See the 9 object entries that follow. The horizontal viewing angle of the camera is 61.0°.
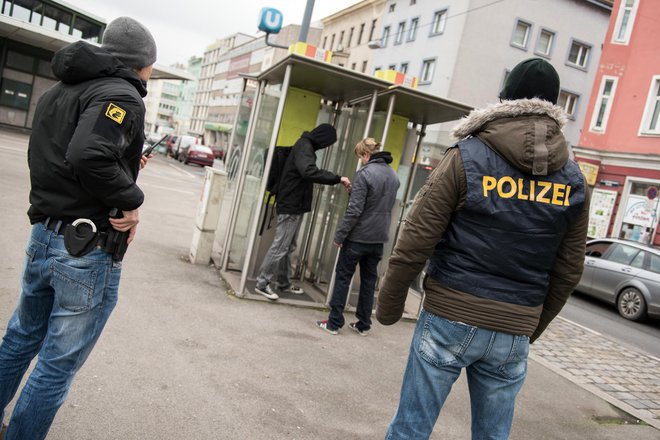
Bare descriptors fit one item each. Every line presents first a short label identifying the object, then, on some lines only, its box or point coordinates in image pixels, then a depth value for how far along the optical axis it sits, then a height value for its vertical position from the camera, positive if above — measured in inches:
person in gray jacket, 217.6 -19.9
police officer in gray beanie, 87.4 -13.6
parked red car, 1365.7 -24.0
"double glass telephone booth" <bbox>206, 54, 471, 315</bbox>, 259.1 +11.3
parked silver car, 434.3 -30.3
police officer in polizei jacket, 86.9 -5.9
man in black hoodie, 237.8 -9.7
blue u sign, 529.0 +130.7
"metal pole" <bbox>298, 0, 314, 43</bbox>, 445.8 +122.8
